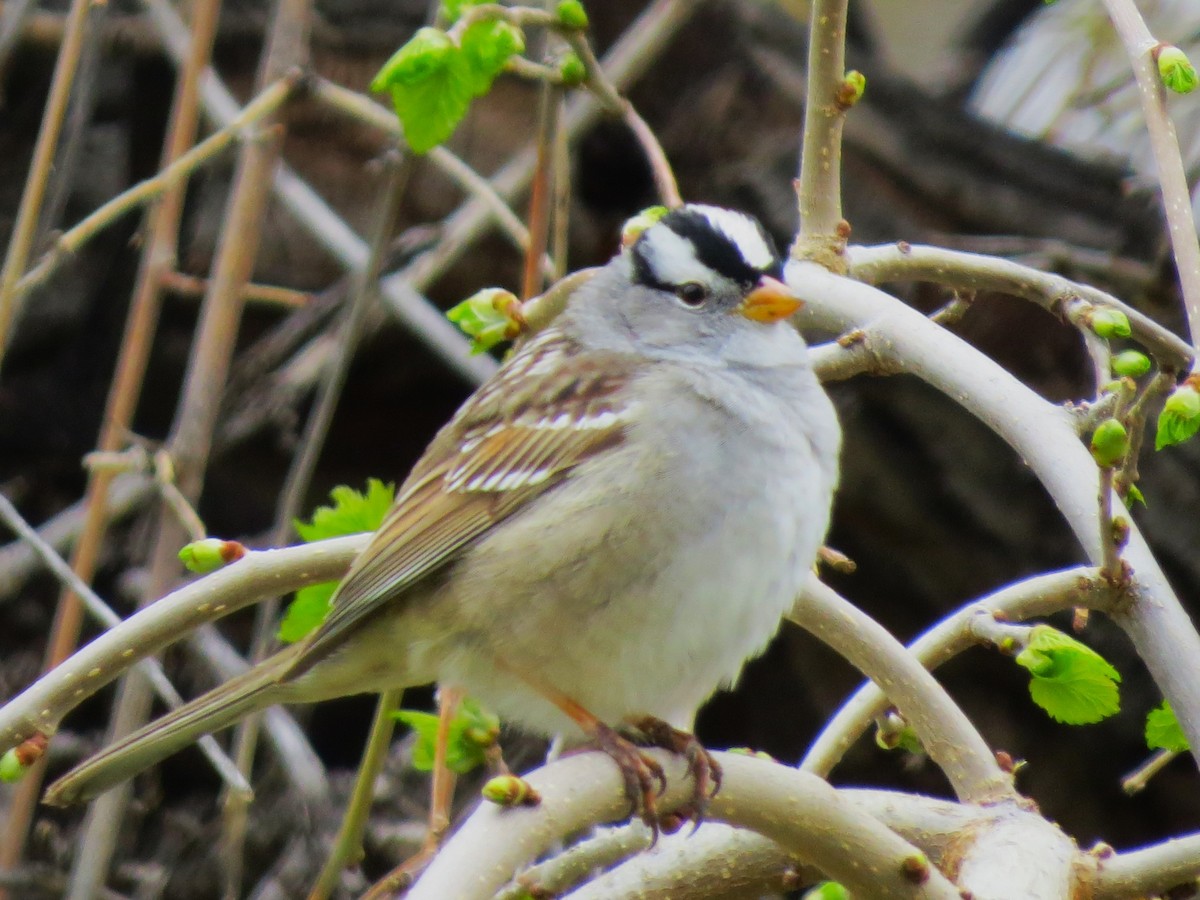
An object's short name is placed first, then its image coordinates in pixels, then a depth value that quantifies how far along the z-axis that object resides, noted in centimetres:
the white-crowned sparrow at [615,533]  394
